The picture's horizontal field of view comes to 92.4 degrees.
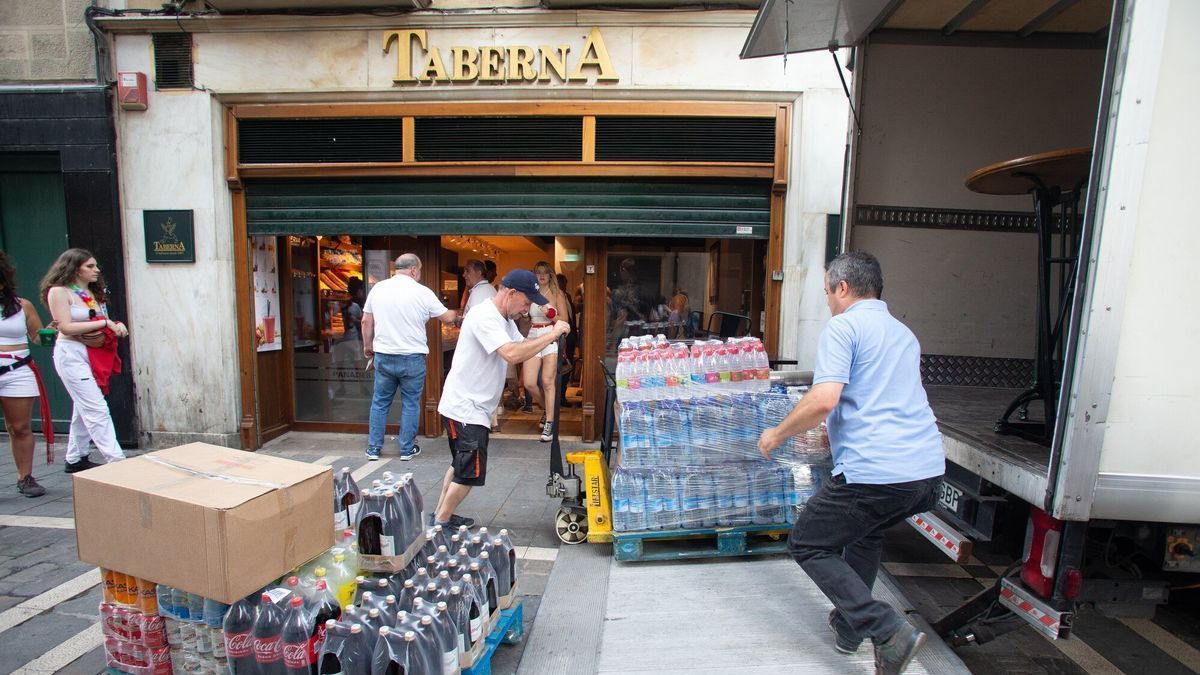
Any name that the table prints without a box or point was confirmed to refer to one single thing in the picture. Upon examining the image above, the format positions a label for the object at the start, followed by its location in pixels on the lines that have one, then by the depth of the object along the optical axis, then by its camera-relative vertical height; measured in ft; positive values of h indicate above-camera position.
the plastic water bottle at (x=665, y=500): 11.78 -4.40
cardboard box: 6.66 -3.02
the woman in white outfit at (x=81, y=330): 14.98 -1.59
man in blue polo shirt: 8.01 -2.23
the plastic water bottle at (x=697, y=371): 11.75 -1.74
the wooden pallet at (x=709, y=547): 11.74 -5.32
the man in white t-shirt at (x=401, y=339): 17.93 -1.94
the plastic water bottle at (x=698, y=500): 11.84 -4.40
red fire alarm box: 19.99 +6.26
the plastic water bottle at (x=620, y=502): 11.68 -4.42
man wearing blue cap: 11.44 -2.06
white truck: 6.63 +0.65
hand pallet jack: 12.44 -4.71
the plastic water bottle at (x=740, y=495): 11.84 -4.26
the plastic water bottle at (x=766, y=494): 11.85 -4.23
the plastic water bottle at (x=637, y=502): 11.69 -4.41
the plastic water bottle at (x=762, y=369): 11.93 -1.69
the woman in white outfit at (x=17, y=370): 14.78 -2.64
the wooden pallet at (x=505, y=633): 7.81 -5.23
